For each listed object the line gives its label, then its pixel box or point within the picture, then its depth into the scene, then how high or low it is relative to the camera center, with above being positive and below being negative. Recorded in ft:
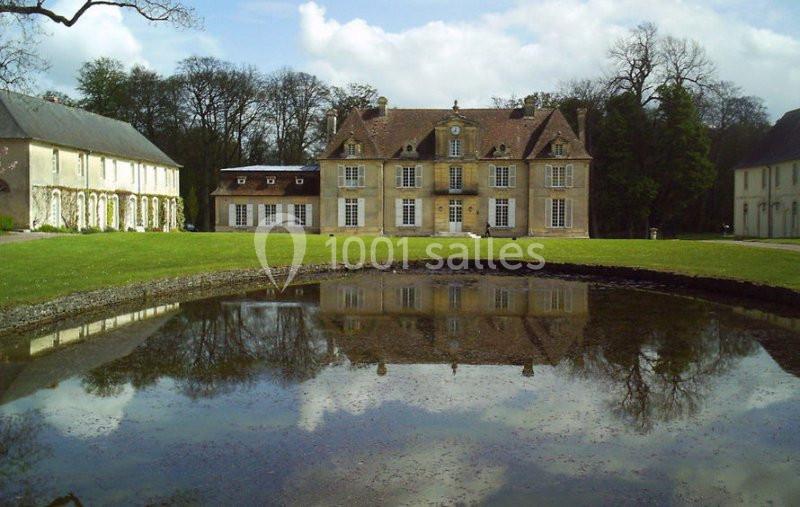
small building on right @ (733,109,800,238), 125.80 +9.22
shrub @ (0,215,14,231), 102.09 +1.72
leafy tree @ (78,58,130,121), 170.09 +33.49
